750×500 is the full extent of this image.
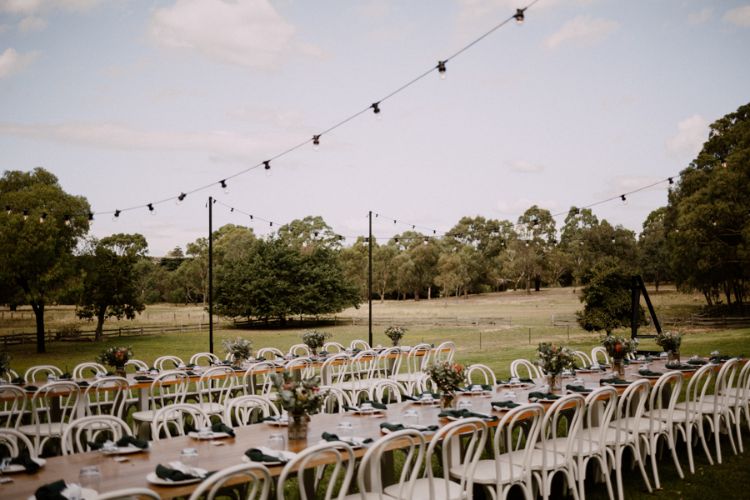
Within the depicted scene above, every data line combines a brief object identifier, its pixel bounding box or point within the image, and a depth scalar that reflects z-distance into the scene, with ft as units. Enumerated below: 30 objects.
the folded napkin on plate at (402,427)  13.80
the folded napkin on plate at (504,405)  16.25
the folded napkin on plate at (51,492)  8.44
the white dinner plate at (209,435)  13.29
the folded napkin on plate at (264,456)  11.20
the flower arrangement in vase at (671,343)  25.50
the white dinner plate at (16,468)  10.58
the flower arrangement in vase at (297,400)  13.07
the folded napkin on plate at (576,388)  19.22
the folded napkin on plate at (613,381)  20.26
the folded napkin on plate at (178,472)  9.88
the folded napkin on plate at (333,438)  12.53
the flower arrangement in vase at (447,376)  16.49
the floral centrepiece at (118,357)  25.59
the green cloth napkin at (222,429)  13.64
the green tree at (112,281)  93.91
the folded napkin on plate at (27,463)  10.68
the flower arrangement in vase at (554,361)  19.25
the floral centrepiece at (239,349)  28.32
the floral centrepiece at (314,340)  34.17
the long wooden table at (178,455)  9.95
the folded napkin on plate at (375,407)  16.44
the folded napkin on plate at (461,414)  15.14
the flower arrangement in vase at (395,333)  37.07
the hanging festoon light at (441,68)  23.70
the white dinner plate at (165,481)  9.74
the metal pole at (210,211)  44.16
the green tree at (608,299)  75.31
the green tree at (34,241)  74.49
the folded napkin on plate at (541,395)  17.60
